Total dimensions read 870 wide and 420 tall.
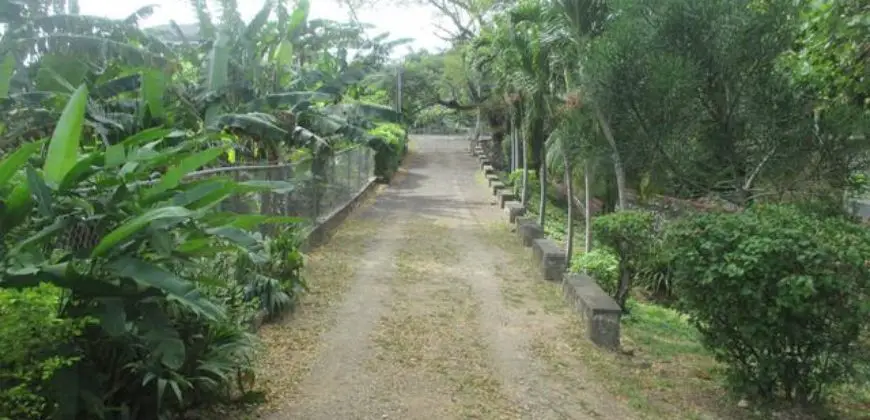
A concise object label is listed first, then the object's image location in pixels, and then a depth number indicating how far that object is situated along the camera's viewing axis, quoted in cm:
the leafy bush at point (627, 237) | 851
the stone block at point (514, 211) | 1691
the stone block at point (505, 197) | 2010
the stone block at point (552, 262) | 1091
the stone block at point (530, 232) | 1357
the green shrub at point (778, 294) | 527
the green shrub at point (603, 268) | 951
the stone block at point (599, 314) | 758
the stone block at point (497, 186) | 2314
